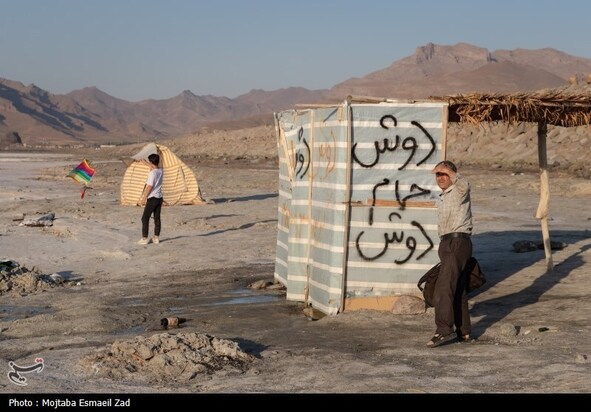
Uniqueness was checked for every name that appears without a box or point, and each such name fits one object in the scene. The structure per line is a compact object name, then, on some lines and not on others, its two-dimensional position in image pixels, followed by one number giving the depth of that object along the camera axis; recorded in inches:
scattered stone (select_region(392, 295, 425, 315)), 429.4
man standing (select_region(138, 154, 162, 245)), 708.0
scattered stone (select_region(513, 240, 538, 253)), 605.7
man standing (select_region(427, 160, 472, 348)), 358.3
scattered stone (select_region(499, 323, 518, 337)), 378.9
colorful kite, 1125.7
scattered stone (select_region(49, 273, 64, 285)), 567.7
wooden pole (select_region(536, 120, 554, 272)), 523.9
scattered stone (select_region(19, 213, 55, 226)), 848.9
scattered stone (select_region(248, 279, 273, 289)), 521.7
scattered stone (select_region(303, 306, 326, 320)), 439.2
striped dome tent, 1009.5
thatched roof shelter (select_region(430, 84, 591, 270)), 455.5
